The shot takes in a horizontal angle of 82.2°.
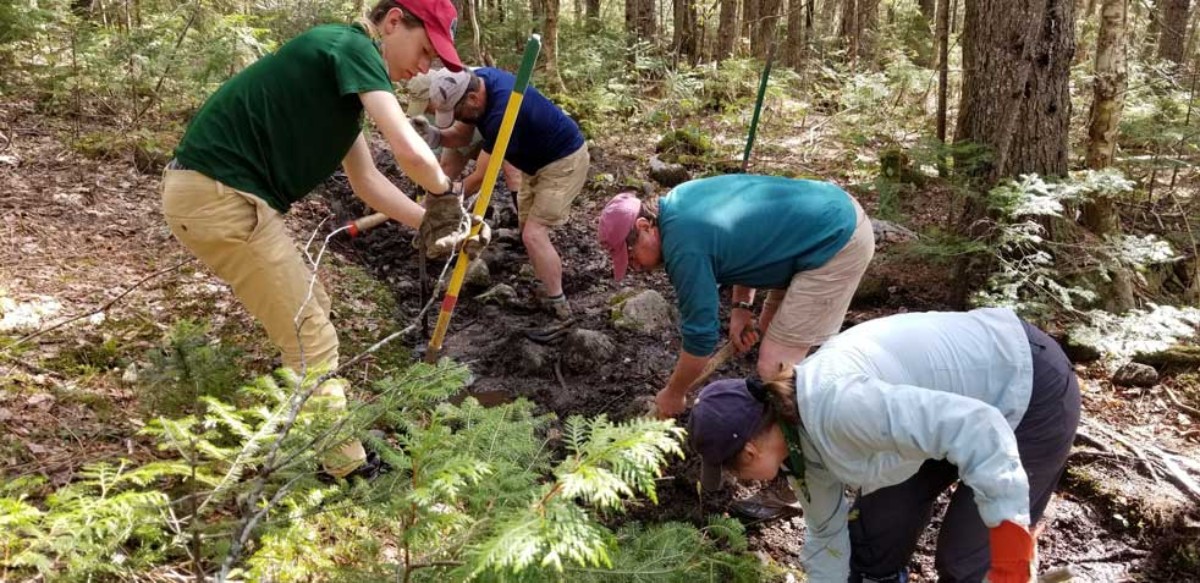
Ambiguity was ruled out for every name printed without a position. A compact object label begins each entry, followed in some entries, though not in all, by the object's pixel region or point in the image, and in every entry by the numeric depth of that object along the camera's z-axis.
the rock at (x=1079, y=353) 4.30
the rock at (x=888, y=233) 5.72
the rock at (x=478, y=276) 5.76
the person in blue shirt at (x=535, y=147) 4.79
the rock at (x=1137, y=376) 4.09
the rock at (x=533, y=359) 4.72
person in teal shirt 3.13
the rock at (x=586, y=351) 4.70
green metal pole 5.82
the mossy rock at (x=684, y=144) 8.08
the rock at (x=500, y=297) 5.61
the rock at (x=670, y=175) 7.46
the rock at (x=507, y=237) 6.58
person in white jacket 1.97
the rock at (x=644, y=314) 5.11
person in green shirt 2.67
